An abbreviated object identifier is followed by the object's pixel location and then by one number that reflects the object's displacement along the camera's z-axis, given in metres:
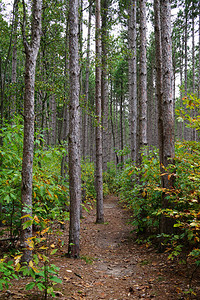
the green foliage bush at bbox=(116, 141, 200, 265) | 3.48
